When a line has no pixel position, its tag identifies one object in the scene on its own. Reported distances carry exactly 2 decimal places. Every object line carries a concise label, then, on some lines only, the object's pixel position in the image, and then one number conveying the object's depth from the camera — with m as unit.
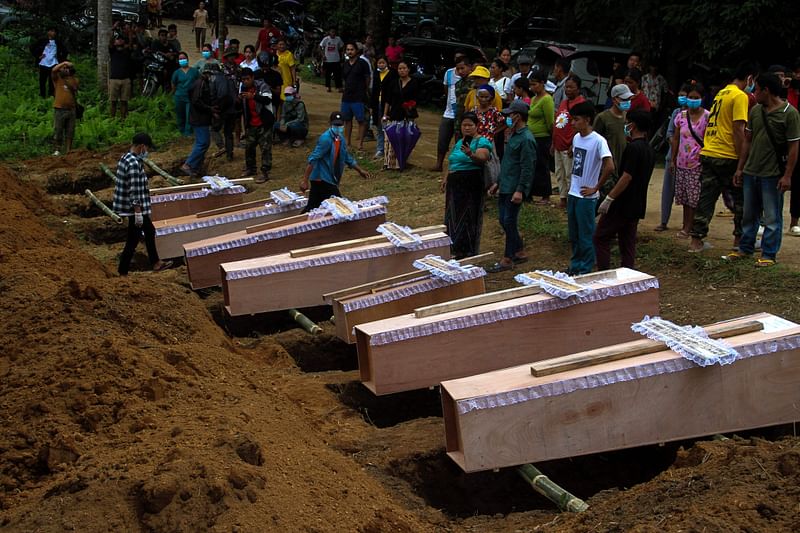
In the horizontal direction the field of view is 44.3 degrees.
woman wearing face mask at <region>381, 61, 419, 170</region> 15.73
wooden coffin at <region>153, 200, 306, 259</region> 12.33
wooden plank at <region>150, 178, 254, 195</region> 13.95
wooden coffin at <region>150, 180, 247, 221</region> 13.77
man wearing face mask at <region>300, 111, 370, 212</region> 11.96
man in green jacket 10.43
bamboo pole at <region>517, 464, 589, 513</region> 5.81
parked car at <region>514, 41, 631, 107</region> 19.52
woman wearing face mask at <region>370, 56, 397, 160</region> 16.11
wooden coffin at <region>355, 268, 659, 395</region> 7.53
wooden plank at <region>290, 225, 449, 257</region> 9.91
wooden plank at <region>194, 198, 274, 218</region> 12.69
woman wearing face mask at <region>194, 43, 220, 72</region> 18.44
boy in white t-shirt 9.34
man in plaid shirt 11.49
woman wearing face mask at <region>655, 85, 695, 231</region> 11.69
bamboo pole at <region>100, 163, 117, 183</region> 16.82
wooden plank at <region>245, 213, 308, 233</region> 11.23
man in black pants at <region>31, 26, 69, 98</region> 23.23
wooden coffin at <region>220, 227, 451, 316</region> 9.69
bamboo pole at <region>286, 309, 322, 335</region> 9.46
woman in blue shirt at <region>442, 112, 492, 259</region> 10.53
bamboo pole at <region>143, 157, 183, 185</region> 16.63
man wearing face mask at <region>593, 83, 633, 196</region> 10.70
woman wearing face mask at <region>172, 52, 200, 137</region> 19.00
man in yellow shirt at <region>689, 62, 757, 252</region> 9.98
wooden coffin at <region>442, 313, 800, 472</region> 6.20
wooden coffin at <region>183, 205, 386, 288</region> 10.94
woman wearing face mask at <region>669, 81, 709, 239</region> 10.81
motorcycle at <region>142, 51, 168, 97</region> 23.86
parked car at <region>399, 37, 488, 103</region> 24.88
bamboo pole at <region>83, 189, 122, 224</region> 14.42
